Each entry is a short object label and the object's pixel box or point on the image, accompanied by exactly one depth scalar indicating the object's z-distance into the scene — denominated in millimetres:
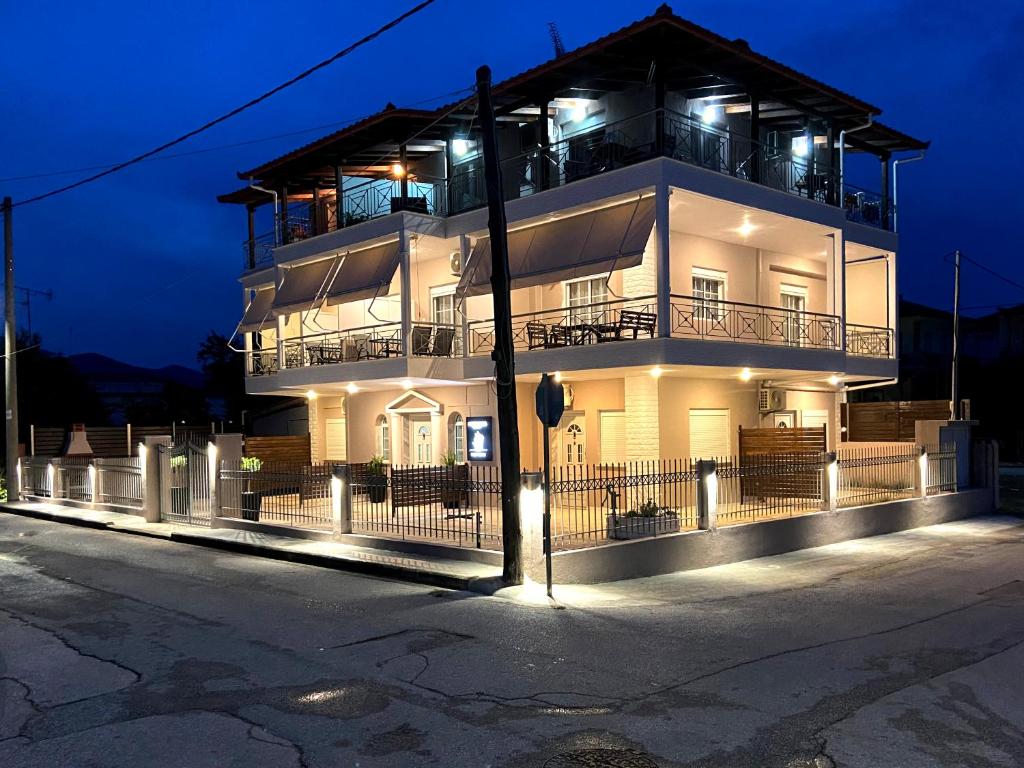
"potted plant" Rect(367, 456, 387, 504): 14727
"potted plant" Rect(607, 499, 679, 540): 13070
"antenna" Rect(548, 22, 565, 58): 25188
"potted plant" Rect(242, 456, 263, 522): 17578
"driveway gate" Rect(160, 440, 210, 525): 18578
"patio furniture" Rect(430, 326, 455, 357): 21938
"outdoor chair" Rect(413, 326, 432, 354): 21438
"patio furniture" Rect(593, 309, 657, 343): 16844
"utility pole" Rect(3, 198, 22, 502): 25328
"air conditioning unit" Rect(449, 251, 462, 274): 21906
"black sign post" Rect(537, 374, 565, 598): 10805
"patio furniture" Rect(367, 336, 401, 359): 22062
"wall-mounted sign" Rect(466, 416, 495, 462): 21328
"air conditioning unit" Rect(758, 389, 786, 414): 21469
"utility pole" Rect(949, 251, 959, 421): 22641
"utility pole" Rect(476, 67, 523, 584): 11555
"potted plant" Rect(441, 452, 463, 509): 13395
